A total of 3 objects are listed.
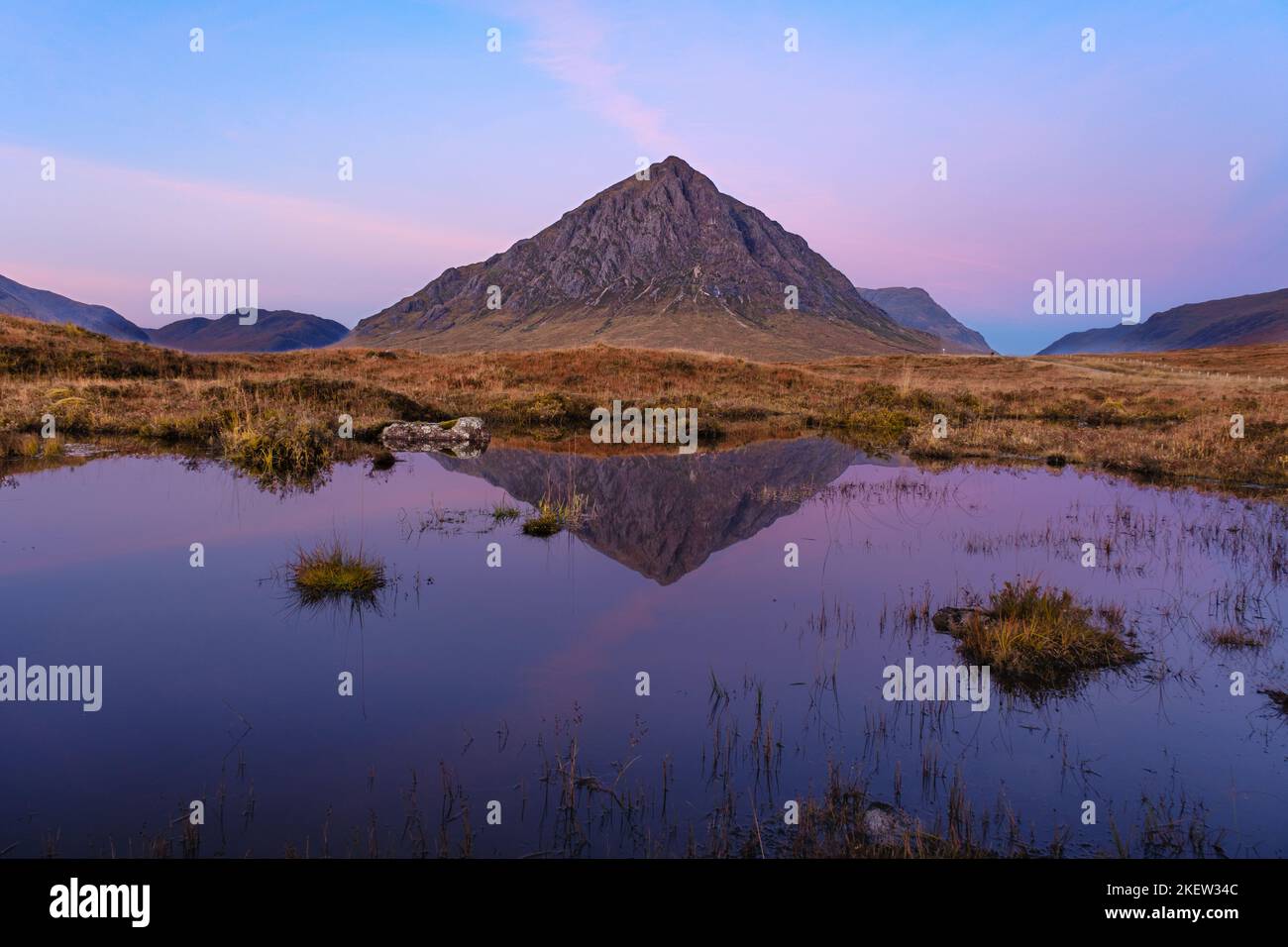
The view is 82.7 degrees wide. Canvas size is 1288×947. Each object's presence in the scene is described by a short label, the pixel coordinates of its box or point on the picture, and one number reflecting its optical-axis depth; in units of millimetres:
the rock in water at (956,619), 8367
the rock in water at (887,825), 4625
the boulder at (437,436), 26441
